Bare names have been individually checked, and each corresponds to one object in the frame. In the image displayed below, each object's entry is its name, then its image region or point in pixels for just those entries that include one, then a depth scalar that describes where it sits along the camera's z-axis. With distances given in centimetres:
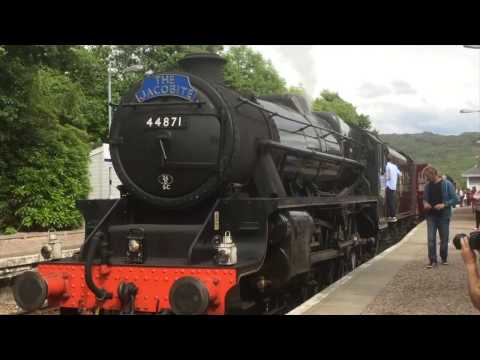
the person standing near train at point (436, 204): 1034
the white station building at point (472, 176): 7744
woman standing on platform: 2042
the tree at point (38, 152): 1667
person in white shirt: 1511
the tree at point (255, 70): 4828
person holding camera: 306
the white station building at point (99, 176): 2630
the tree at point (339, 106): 6977
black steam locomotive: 602
